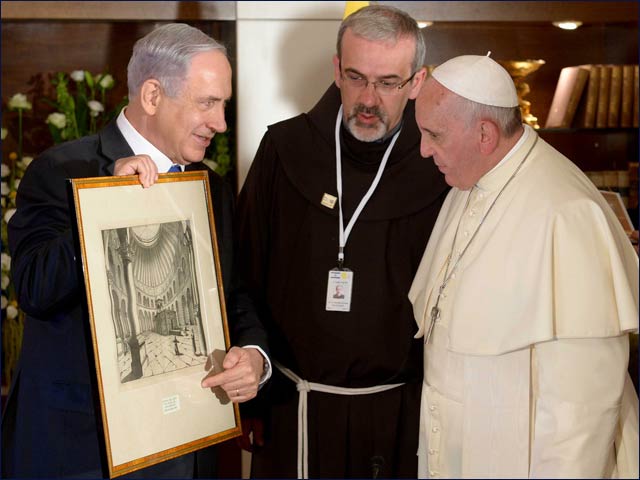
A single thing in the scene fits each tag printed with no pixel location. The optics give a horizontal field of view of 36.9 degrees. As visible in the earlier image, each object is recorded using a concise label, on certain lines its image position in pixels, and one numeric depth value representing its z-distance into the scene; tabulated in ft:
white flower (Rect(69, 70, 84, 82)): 15.29
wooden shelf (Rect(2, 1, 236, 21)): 15.06
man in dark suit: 7.96
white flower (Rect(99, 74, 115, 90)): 15.12
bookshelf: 14.16
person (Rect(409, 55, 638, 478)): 6.67
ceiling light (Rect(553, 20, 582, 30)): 15.51
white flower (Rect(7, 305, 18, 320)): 15.06
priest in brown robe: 10.26
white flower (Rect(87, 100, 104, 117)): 14.82
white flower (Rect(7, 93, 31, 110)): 15.19
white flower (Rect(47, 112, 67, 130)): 14.93
